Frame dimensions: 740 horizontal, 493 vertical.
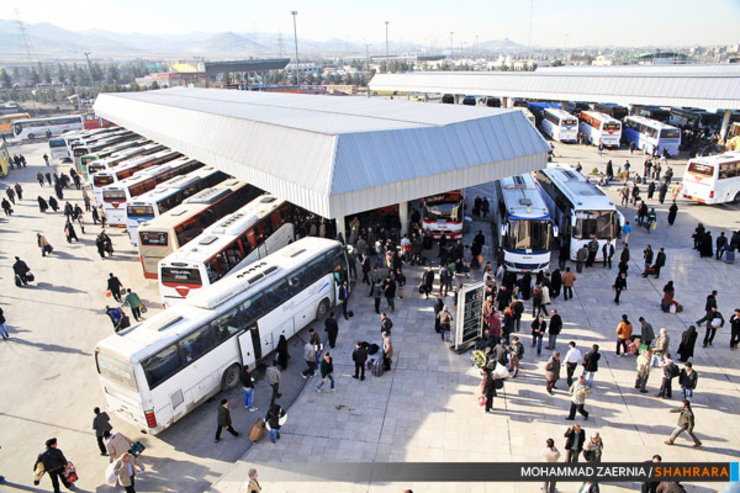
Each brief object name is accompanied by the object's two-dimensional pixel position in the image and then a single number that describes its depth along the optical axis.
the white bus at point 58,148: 50.94
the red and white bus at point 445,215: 20.89
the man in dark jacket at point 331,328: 13.59
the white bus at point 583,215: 18.09
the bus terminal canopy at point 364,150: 16.38
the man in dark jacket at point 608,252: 18.47
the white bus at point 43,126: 64.00
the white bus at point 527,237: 17.23
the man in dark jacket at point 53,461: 9.26
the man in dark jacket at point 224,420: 10.35
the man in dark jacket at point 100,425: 10.30
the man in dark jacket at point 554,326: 12.72
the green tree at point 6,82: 130.16
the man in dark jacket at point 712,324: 12.73
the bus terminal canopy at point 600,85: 34.28
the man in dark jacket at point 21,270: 20.21
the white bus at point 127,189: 24.97
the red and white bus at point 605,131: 39.69
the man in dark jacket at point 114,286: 17.91
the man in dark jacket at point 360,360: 12.09
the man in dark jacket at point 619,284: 15.49
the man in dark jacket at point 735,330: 12.53
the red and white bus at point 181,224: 17.61
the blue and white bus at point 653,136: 35.53
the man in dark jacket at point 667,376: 10.59
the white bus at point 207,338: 10.16
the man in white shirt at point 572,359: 11.32
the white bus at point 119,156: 30.95
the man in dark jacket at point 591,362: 11.17
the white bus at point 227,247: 14.99
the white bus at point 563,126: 43.66
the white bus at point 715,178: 24.05
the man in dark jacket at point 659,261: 17.14
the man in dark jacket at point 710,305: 13.10
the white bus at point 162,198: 21.77
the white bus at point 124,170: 28.16
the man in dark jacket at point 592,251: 17.86
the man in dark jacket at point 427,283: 16.19
